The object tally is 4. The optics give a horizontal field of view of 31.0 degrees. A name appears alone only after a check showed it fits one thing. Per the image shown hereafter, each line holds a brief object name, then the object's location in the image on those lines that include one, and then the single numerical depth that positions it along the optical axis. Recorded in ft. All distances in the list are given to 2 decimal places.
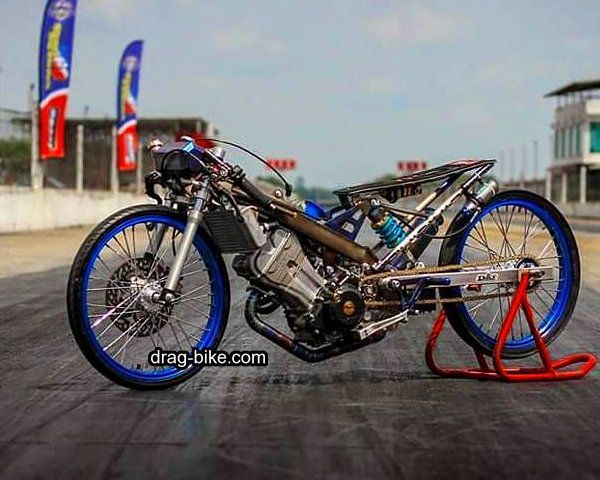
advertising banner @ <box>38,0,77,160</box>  94.94
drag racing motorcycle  18.84
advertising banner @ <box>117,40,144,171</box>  133.69
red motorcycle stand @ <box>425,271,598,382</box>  20.68
